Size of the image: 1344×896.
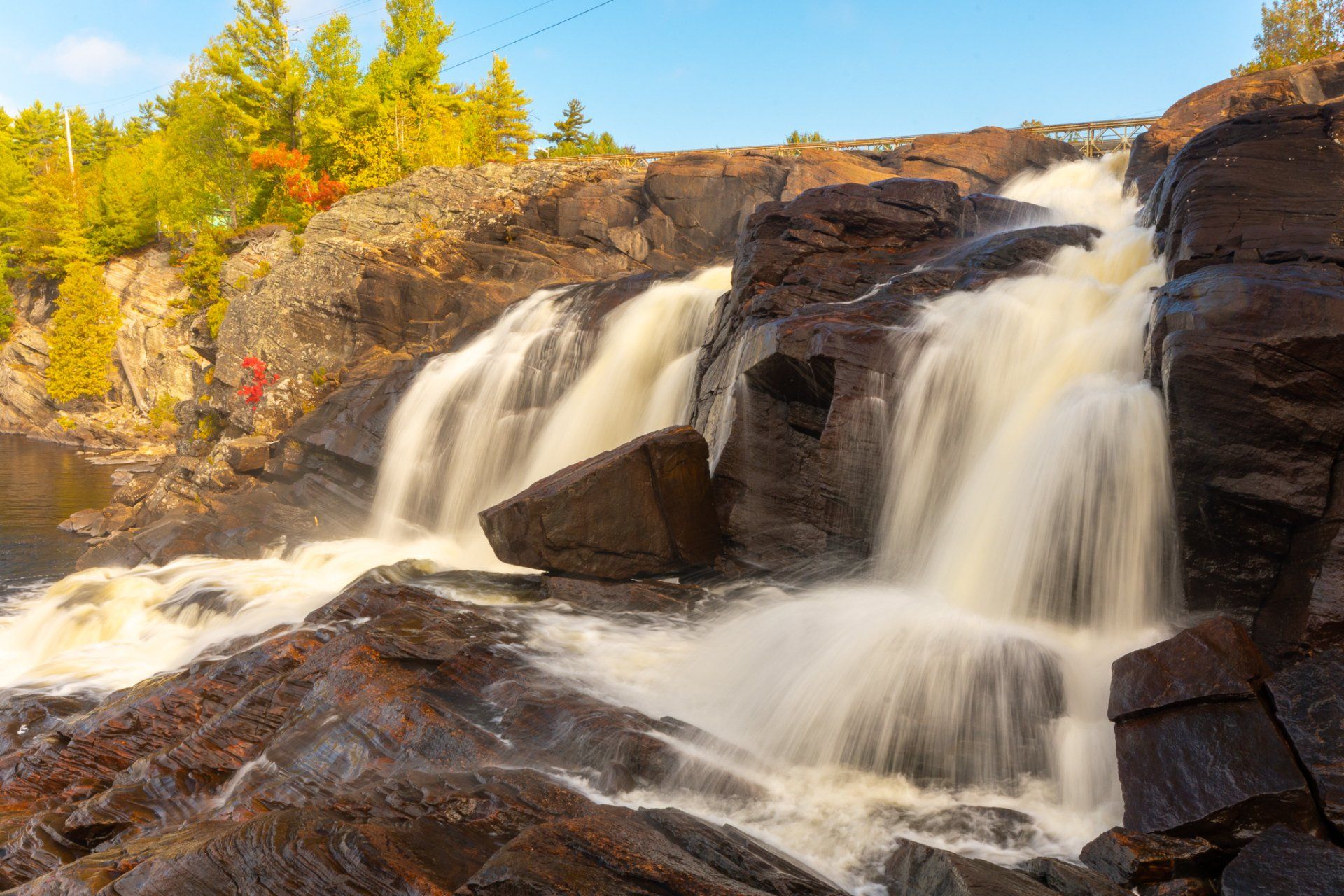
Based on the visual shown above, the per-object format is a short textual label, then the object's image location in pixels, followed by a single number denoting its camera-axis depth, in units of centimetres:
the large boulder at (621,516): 1105
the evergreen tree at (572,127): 5616
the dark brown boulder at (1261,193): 938
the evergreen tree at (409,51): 3819
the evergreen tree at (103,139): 7116
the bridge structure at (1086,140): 2703
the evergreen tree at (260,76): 3875
